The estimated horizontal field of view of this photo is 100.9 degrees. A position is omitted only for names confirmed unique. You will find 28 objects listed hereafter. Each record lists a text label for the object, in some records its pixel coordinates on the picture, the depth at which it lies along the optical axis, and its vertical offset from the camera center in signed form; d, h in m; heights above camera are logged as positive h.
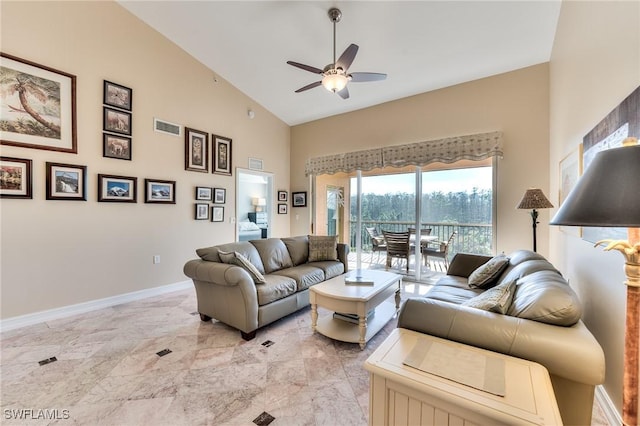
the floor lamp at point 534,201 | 3.01 +0.11
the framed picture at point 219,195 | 4.76 +0.29
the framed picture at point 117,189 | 3.49 +0.31
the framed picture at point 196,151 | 4.38 +1.02
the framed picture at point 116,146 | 3.52 +0.88
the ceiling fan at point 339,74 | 2.61 +1.44
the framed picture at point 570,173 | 2.35 +0.37
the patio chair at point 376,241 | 5.15 -0.60
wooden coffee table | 2.46 -0.90
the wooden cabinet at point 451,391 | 0.95 -0.70
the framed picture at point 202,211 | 4.53 +0.00
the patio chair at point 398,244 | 4.60 -0.60
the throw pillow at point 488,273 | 2.63 -0.63
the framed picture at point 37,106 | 2.85 +1.20
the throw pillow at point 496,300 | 1.48 -0.53
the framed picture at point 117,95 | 3.51 +1.58
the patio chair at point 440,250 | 4.52 -0.69
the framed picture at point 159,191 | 3.92 +0.31
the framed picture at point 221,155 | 4.75 +1.03
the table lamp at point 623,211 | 0.79 +0.00
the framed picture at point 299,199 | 6.09 +0.28
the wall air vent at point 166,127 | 4.02 +1.31
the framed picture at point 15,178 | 2.82 +0.36
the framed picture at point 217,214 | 4.75 -0.06
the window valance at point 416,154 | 3.98 +0.99
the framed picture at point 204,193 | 4.53 +0.31
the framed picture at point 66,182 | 3.10 +0.36
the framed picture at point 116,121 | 3.52 +1.23
